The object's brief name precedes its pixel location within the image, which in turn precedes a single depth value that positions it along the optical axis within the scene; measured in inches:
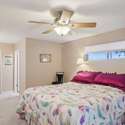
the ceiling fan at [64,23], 85.0
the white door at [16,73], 195.6
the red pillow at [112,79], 102.0
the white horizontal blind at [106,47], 122.1
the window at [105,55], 123.6
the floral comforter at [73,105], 66.5
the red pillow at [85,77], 125.0
